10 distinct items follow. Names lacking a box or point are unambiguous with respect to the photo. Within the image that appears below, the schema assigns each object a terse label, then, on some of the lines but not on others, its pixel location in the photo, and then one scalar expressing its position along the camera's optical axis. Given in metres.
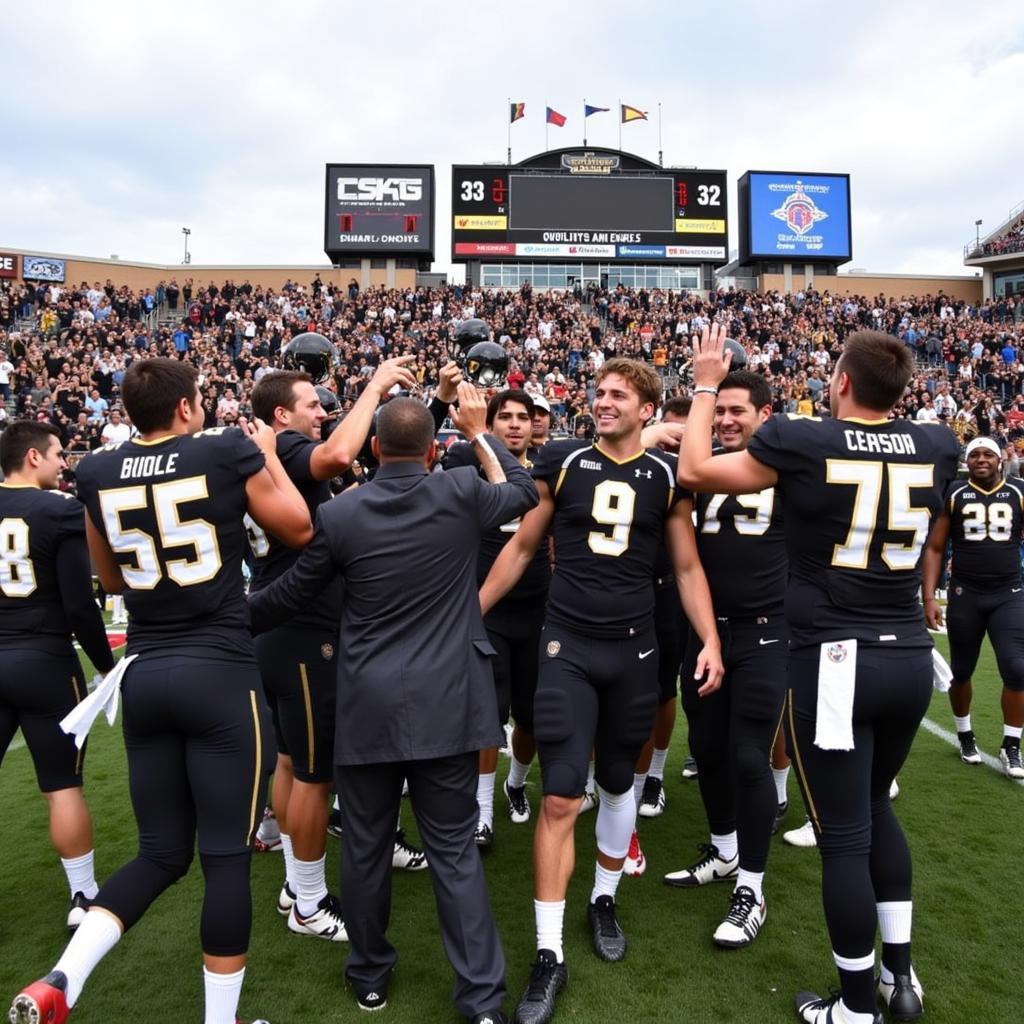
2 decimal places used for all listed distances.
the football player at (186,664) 2.67
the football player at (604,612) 3.24
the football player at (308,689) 3.44
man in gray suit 2.86
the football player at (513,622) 4.40
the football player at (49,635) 3.56
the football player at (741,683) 3.61
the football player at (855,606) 2.73
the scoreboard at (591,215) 32.06
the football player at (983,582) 5.54
